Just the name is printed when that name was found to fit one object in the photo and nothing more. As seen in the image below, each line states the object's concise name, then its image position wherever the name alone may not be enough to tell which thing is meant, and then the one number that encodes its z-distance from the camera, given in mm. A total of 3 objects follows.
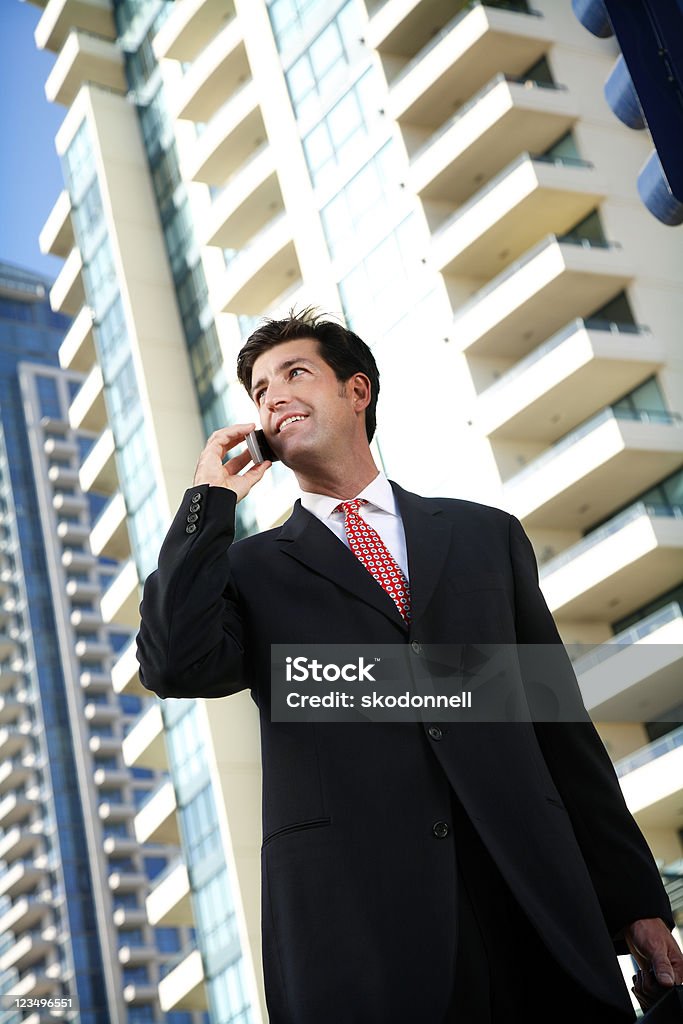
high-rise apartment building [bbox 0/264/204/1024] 71250
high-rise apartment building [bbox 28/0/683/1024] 24797
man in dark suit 2607
